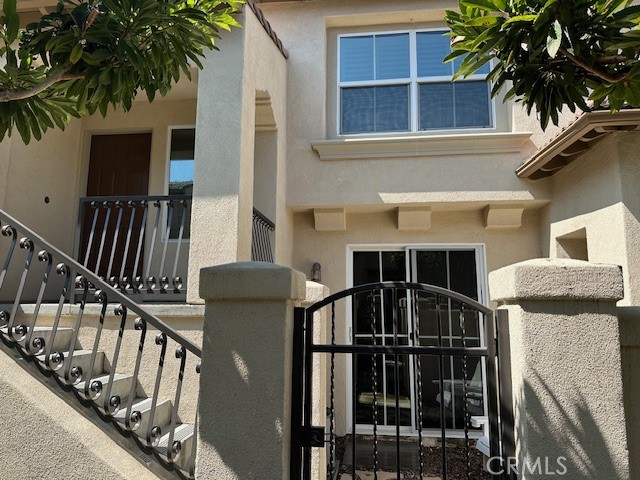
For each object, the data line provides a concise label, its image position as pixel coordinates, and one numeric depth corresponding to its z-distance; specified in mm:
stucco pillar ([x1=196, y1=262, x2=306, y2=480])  2195
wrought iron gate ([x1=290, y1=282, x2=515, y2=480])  2271
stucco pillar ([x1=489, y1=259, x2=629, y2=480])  2025
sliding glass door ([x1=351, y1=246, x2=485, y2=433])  6074
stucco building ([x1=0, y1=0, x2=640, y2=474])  5957
